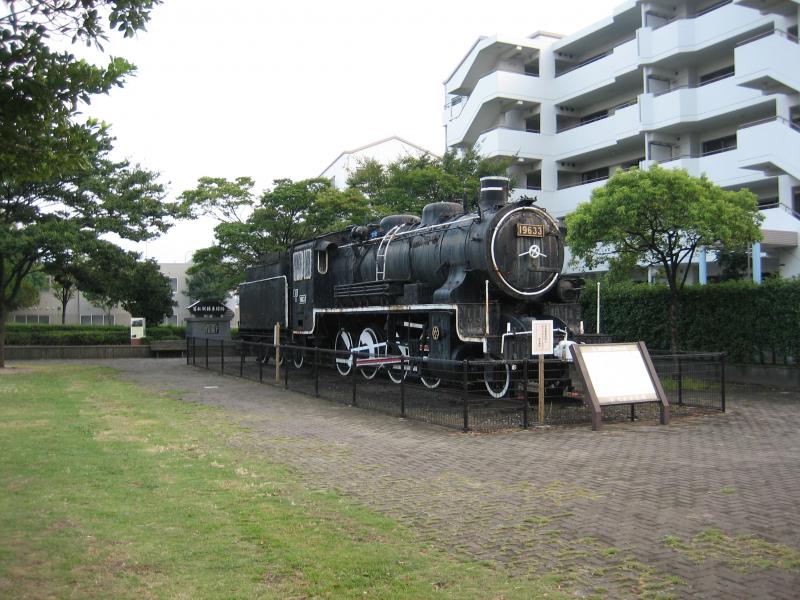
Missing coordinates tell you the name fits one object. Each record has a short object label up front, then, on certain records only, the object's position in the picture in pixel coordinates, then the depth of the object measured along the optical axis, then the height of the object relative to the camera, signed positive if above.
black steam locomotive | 12.63 +0.79
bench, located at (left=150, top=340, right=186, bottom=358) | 29.06 -0.99
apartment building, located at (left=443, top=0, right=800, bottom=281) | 23.14 +9.26
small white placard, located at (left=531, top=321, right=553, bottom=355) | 10.55 -0.24
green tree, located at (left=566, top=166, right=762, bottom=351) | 14.65 +2.34
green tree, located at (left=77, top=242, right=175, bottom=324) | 19.71 +1.53
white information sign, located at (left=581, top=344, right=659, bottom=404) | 10.36 -0.79
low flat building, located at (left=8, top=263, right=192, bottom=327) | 56.91 +0.77
